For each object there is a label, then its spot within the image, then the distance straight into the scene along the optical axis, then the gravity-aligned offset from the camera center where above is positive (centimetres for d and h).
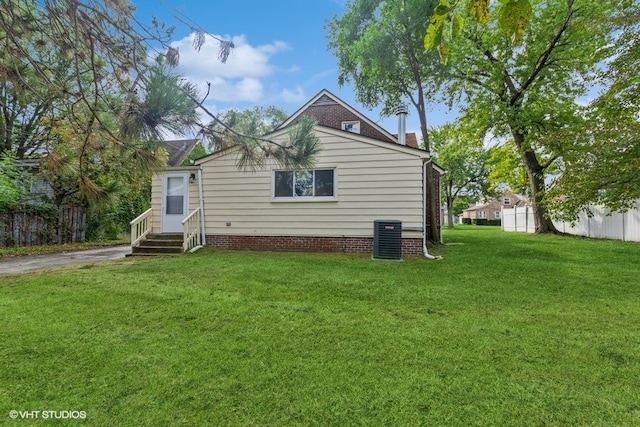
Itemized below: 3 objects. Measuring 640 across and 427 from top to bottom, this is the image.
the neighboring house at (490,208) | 5396 +325
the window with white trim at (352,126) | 1420 +427
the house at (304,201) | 866 +69
